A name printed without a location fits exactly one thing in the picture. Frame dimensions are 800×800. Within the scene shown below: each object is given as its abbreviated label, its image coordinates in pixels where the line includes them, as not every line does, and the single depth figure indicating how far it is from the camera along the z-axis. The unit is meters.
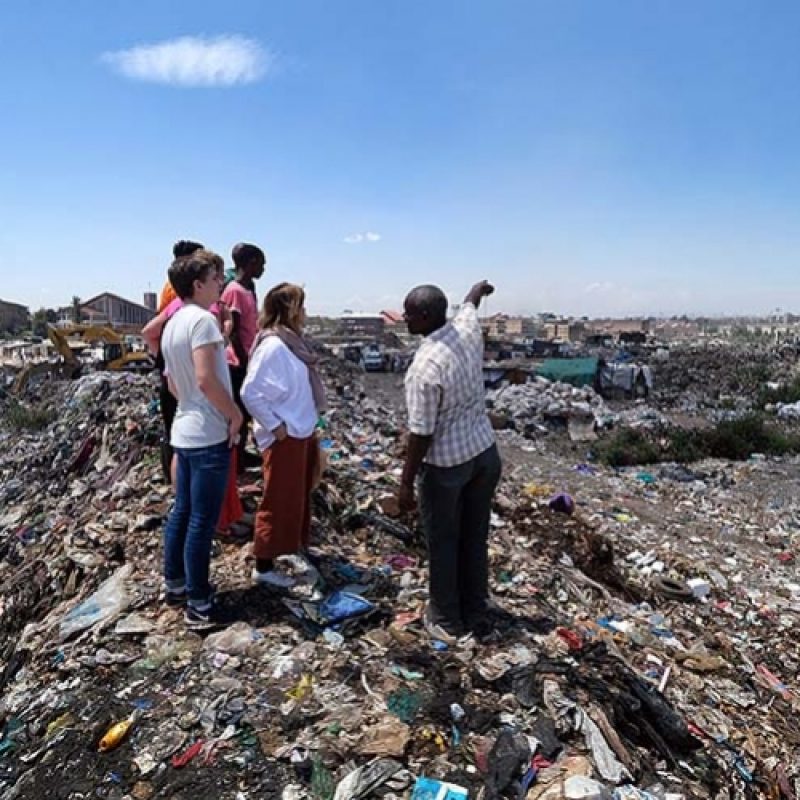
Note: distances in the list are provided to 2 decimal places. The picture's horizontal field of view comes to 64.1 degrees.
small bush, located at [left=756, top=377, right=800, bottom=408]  19.58
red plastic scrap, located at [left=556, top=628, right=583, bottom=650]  2.87
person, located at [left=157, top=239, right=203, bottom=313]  3.59
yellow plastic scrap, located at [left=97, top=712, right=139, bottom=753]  2.11
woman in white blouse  2.86
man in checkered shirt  2.59
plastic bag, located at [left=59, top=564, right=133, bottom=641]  2.82
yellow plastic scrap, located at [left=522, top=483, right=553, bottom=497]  7.67
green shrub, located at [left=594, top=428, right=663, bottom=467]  10.89
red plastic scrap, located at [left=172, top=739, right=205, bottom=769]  2.03
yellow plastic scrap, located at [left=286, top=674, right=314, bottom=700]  2.33
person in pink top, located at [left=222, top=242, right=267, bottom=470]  3.67
